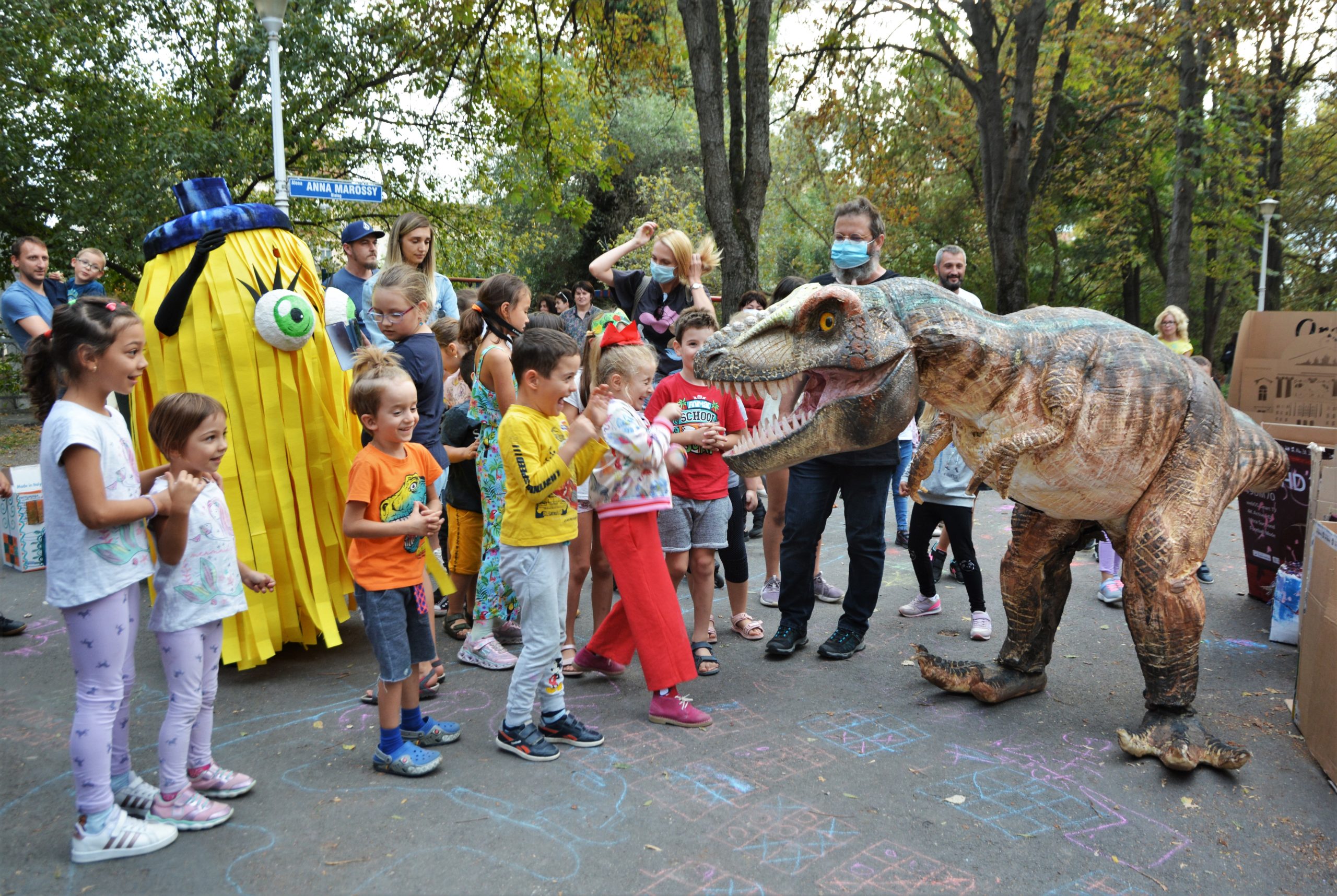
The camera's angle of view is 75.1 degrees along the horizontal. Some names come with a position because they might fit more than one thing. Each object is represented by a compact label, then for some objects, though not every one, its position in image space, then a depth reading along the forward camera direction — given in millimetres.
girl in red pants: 3346
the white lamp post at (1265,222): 14977
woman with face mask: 5195
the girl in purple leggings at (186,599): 2662
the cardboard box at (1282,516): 4777
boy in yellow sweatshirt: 3107
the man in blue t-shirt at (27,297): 5453
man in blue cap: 4805
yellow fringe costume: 3754
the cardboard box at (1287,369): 5047
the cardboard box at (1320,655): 3016
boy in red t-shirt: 4000
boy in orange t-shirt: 2930
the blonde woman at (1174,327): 7488
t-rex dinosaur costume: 2992
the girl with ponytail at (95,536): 2455
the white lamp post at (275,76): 7836
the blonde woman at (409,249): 4461
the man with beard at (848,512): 4105
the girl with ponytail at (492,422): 4082
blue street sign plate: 7340
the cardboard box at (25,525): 5707
